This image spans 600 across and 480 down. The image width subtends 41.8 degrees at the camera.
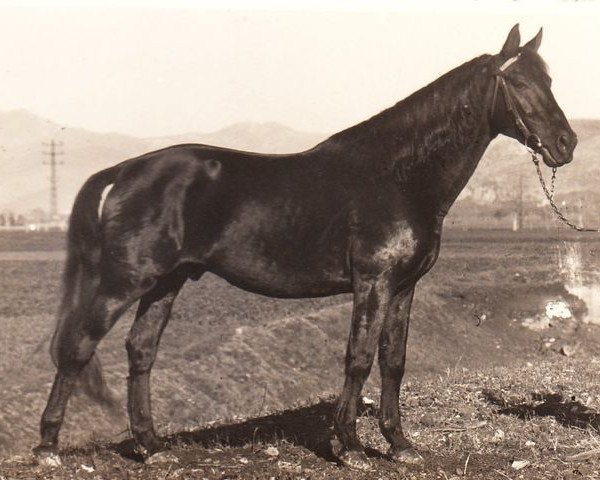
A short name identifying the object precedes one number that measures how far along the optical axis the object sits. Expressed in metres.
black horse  5.00
